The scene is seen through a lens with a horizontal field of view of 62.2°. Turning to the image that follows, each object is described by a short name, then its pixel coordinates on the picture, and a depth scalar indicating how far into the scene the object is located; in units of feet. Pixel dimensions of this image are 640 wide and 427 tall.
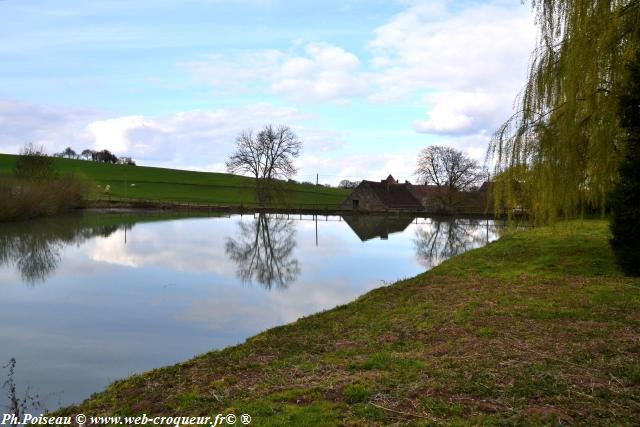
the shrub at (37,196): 116.98
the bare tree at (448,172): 201.67
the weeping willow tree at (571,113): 32.17
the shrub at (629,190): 31.63
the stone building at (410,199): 197.88
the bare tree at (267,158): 205.57
